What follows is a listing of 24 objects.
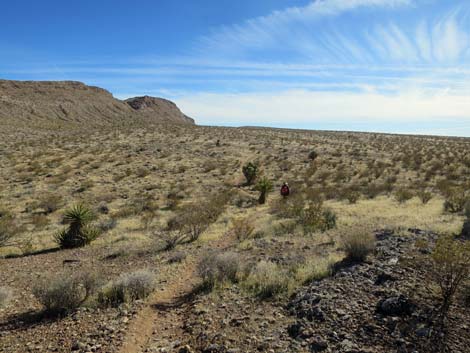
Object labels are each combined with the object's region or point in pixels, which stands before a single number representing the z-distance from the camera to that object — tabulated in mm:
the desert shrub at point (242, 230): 12273
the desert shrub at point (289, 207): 15080
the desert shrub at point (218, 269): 7793
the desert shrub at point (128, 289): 7176
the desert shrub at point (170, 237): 11406
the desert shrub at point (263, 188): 19547
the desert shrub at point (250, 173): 24953
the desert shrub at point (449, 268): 5600
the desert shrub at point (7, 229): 12395
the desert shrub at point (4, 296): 7227
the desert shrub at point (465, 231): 10115
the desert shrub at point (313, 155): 35609
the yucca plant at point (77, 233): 12070
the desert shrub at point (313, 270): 7488
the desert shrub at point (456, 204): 14531
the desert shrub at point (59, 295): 6742
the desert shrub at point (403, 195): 17547
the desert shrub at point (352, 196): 17641
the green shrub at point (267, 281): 7096
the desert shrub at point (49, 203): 17125
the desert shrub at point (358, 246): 8156
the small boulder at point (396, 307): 5523
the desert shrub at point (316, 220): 12602
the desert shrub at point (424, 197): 16844
